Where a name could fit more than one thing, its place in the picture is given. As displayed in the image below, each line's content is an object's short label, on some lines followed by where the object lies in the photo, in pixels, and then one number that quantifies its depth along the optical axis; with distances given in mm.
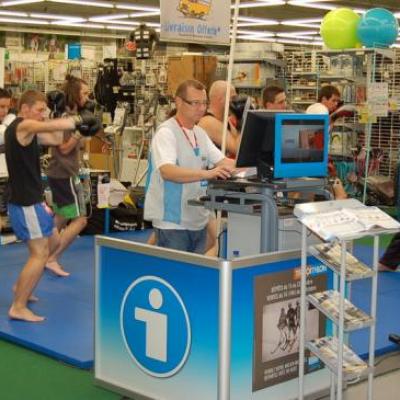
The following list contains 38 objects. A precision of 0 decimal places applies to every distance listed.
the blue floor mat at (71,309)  4602
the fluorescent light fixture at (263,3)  15953
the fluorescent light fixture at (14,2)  16562
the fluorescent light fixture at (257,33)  22664
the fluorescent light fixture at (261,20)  19362
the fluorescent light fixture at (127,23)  20506
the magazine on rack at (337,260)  3207
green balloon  9891
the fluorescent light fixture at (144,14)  18177
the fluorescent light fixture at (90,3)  16406
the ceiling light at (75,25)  21253
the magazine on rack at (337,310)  3191
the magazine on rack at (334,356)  3230
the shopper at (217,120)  5578
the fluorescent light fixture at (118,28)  21850
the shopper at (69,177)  6246
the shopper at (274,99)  6832
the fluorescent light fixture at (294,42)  24862
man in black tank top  4719
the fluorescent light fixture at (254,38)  23641
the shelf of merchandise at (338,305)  3115
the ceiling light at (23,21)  20375
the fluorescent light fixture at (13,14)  18922
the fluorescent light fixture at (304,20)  19378
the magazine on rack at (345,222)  3082
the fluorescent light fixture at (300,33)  22656
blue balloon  9703
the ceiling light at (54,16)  19352
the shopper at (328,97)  8461
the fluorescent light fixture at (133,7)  17319
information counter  3381
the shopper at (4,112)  5590
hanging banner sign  5797
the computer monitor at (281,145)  3898
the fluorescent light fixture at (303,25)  20422
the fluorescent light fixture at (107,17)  19270
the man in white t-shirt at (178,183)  4371
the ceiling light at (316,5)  16141
